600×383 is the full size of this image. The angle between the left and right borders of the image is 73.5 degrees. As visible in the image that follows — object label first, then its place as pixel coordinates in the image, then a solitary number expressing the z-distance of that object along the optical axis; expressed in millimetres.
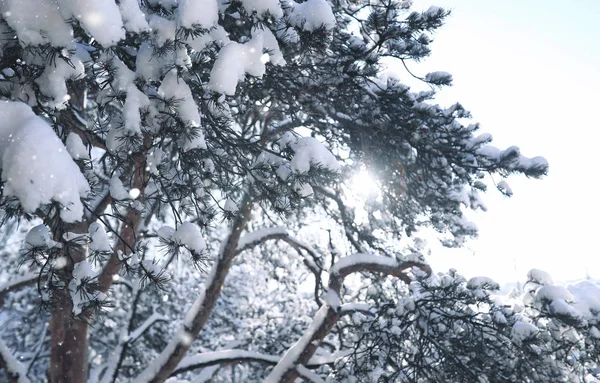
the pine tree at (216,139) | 1697
